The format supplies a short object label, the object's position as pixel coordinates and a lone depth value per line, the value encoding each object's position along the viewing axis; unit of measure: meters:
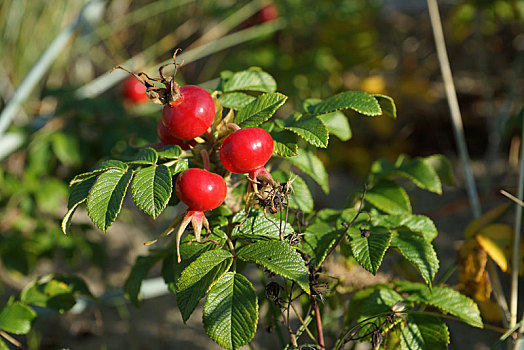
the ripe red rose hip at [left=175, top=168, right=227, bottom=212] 0.44
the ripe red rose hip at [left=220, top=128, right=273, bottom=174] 0.44
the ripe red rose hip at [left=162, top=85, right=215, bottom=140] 0.45
